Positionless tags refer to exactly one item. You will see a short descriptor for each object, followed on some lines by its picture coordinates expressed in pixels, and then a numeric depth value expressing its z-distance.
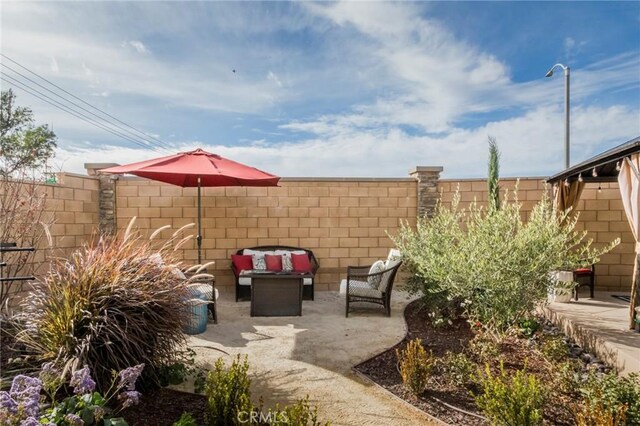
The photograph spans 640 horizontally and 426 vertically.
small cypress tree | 6.90
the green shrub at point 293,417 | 1.92
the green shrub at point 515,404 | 2.22
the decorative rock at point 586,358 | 3.71
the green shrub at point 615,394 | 2.36
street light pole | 8.70
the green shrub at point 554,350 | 3.48
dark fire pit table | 5.39
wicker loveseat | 6.30
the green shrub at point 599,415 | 2.06
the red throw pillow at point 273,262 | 6.59
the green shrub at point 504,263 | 3.54
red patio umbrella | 4.80
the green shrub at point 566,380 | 2.90
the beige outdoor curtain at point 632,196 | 3.95
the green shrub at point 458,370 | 3.08
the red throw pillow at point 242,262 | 6.58
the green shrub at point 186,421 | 2.13
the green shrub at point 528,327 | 4.36
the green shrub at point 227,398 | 2.24
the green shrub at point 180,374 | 2.96
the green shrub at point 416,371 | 2.91
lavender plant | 1.81
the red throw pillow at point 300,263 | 6.60
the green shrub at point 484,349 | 3.53
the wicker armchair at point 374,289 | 5.33
